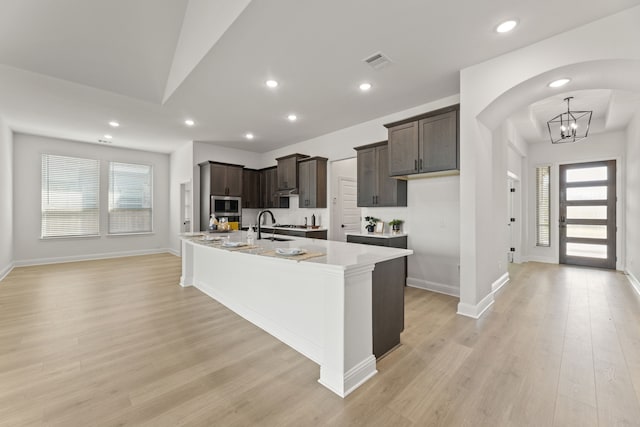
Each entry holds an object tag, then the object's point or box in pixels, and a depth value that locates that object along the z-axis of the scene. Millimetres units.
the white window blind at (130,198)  7066
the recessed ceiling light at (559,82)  2675
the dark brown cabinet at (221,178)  6090
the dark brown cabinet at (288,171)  5941
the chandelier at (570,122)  4262
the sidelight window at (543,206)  6168
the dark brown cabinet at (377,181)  4305
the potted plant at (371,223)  4737
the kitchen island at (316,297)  1798
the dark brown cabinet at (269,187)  6680
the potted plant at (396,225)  4477
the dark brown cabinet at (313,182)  5570
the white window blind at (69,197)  6191
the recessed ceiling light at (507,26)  2282
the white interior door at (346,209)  5980
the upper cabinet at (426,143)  3328
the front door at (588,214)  5438
